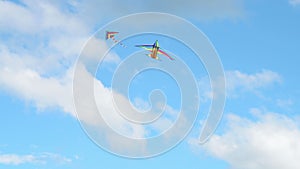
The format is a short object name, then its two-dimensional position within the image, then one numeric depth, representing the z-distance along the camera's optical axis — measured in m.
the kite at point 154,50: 86.54
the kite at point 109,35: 78.14
